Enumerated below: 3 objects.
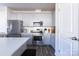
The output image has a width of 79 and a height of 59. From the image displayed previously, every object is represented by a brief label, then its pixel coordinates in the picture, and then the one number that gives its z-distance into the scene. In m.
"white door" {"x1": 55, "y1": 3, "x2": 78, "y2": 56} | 1.22
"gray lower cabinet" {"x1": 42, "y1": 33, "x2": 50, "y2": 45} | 3.17
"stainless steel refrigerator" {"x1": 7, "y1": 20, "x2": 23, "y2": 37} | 2.91
